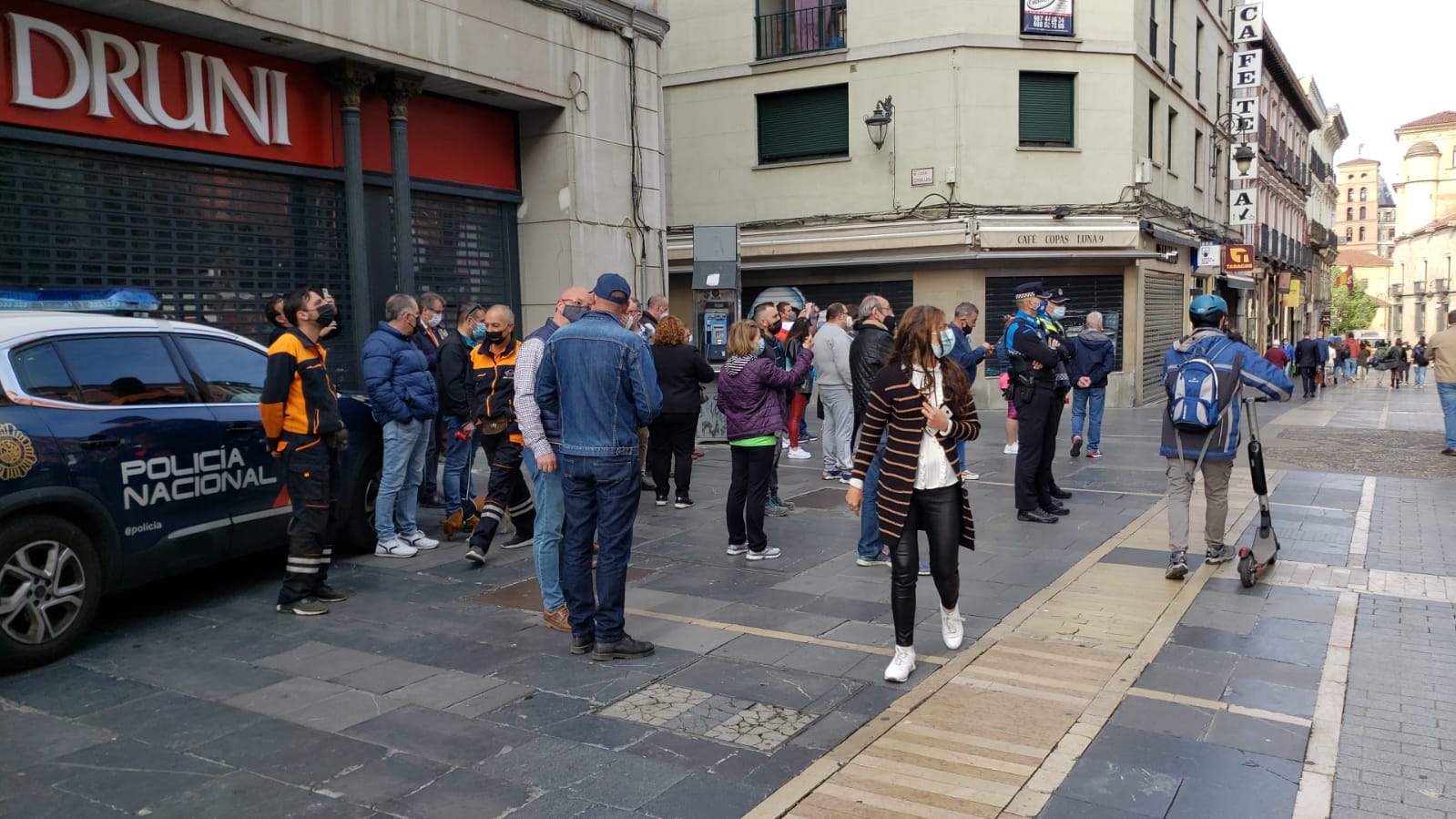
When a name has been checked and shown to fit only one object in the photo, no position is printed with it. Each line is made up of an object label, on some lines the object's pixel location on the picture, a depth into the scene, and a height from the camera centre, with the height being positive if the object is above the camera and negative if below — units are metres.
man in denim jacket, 5.26 -0.54
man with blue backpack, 6.62 -0.48
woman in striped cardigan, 5.01 -0.61
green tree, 92.00 +1.86
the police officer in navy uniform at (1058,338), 8.95 -0.08
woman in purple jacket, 7.42 -0.68
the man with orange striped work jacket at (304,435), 6.04 -0.55
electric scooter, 6.64 -1.32
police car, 5.14 -0.66
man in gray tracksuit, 10.04 -0.41
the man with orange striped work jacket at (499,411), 7.54 -0.52
